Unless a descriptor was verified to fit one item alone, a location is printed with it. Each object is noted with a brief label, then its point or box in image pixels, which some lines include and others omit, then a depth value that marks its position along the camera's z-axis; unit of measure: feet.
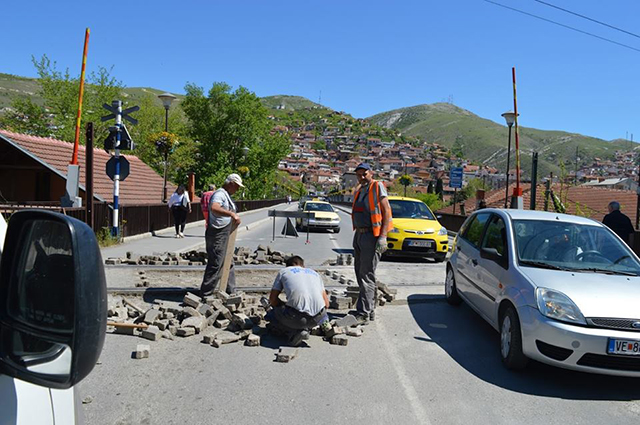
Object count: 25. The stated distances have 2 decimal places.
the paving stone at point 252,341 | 19.58
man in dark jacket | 36.83
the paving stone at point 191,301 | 22.85
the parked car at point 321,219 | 81.71
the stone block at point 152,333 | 19.88
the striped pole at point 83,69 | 43.04
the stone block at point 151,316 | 21.33
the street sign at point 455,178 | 89.86
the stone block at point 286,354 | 17.95
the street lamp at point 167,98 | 76.02
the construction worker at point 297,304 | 19.61
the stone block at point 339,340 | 20.17
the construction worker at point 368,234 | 22.61
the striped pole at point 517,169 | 56.90
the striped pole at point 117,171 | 47.78
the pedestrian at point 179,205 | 59.26
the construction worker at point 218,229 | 25.12
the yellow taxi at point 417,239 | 44.09
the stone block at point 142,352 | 17.71
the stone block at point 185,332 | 20.49
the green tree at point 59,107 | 137.18
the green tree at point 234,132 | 184.14
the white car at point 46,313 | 4.71
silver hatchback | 15.49
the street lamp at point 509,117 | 78.01
